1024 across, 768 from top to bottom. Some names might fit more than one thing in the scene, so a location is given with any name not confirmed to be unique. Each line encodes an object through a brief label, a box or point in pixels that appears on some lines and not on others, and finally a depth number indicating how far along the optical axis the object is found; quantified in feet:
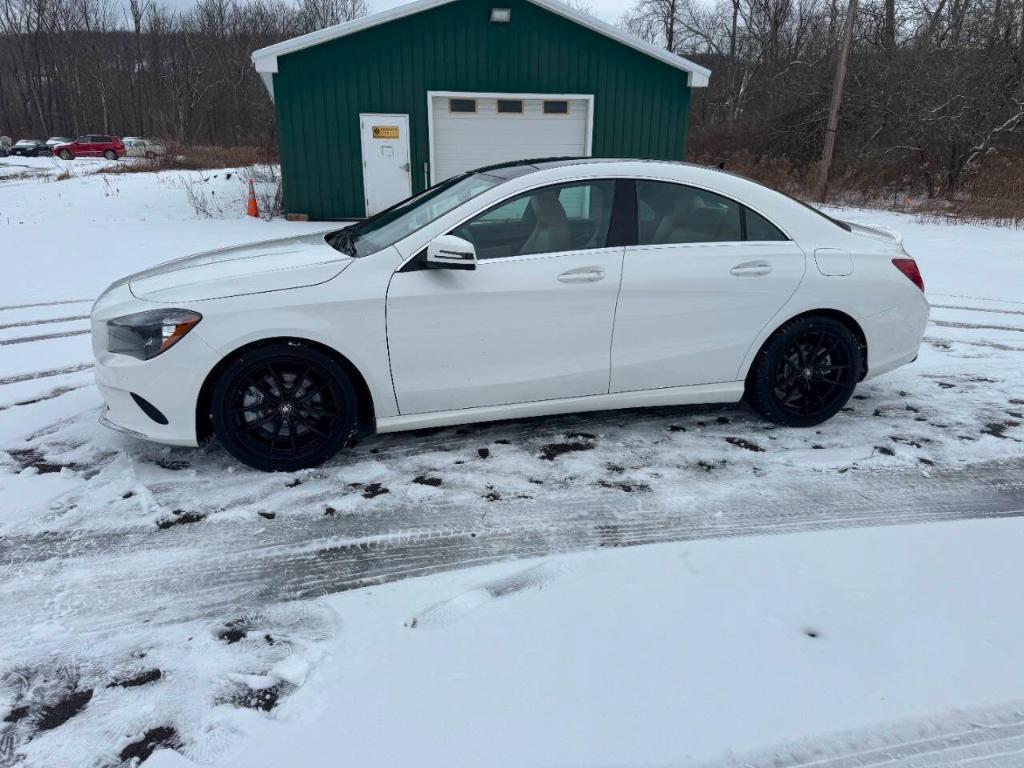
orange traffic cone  46.37
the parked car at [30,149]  154.20
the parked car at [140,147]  124.18
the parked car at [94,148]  139.85
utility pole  61.87
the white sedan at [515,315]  11.02
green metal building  42.68
